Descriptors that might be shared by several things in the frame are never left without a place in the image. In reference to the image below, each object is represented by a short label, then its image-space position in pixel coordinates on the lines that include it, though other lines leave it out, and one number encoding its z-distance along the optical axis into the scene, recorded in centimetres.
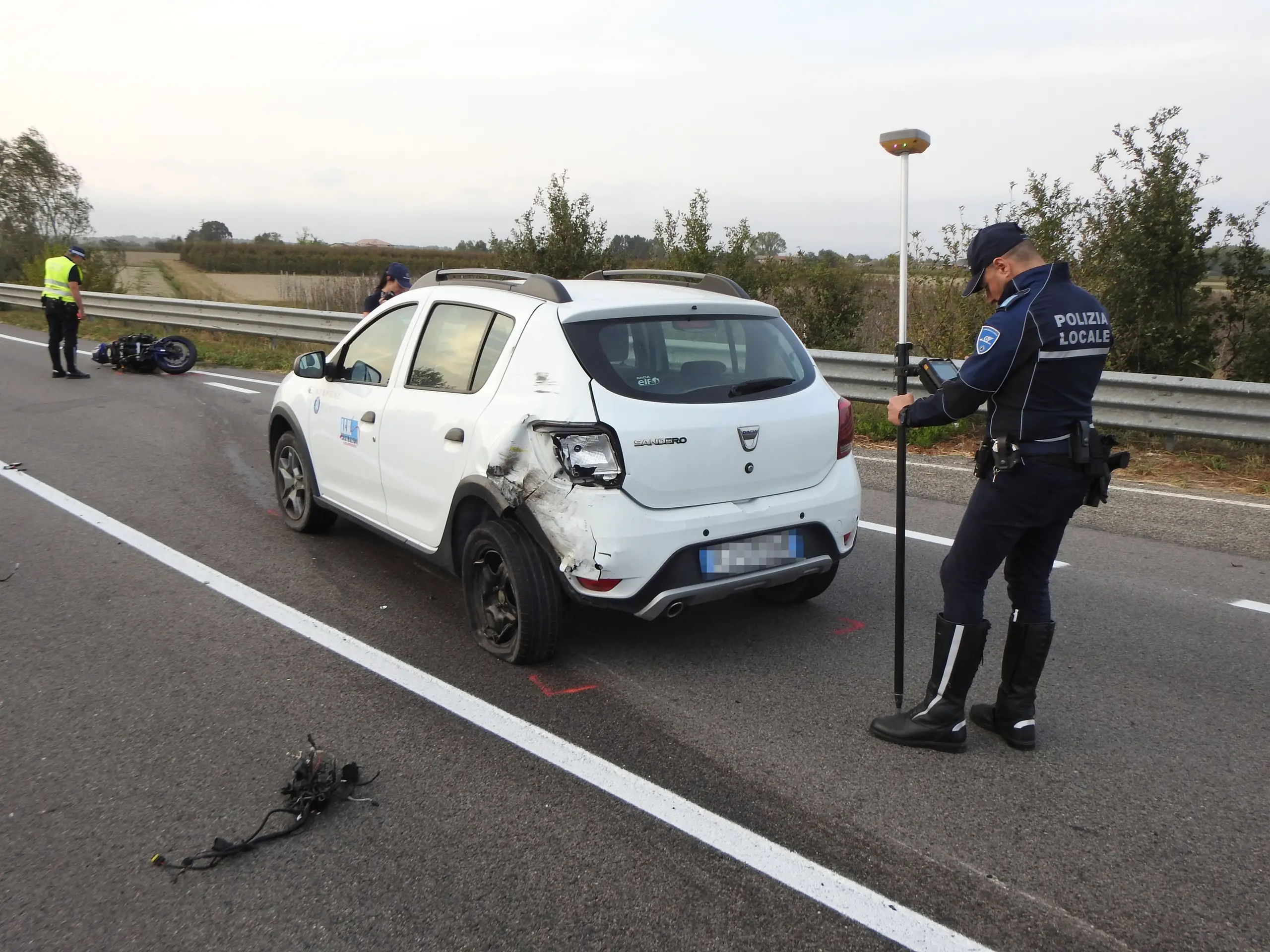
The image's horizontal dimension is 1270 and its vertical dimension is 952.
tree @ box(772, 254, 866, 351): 1759
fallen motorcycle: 1473
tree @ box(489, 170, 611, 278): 1978
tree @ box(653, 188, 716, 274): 1900
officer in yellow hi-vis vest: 1414
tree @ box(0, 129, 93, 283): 3181
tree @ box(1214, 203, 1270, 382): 1064
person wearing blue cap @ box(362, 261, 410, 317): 980
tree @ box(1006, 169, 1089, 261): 1175
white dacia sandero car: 414
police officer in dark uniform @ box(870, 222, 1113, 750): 345
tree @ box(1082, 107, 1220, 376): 1080
